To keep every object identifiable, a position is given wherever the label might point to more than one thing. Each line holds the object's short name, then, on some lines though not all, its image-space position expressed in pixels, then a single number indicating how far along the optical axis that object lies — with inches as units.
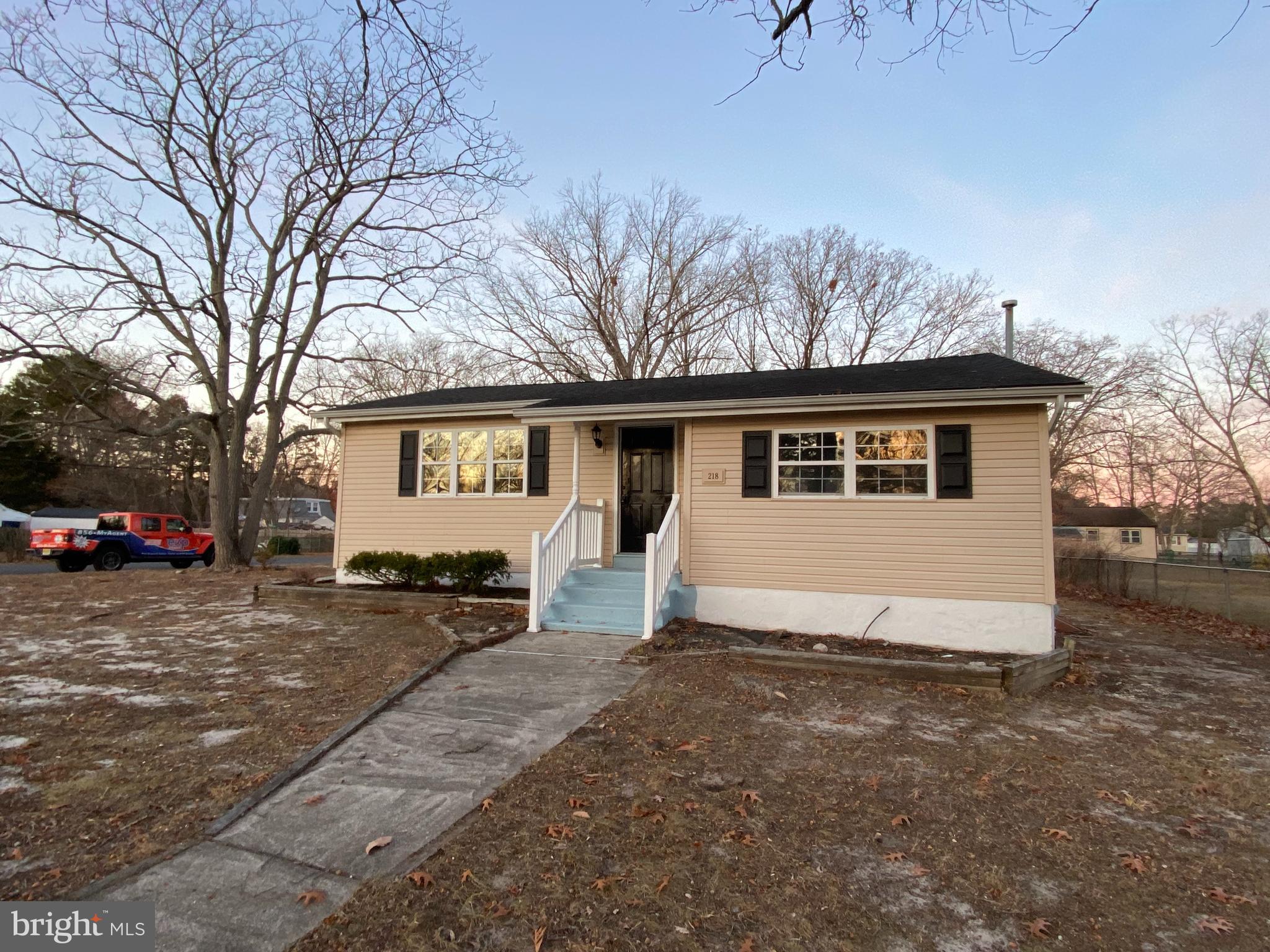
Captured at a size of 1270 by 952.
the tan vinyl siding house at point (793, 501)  291.0
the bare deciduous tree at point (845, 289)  963.3
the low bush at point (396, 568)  384.8
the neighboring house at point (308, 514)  1749.1
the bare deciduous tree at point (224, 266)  602.2
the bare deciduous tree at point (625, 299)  995.3
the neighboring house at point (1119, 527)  1453.0
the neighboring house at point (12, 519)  1133.1
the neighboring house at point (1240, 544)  1268.5
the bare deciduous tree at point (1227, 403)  901.2
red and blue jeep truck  643.5
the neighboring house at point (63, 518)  1135.0
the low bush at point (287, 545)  961.9
